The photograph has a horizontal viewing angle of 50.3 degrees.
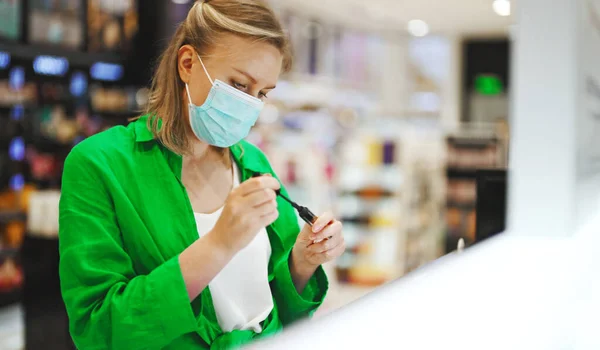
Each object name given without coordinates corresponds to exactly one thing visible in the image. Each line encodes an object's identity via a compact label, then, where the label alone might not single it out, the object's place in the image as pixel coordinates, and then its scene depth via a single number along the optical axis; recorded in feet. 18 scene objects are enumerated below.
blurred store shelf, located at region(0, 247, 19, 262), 18.80
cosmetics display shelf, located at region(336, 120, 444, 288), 20.47
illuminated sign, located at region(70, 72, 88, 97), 21.13
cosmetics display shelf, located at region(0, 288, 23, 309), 18.79
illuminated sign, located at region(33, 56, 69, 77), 20.04
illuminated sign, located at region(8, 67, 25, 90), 19.51
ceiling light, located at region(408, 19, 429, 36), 36.75
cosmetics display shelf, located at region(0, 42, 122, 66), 18.76
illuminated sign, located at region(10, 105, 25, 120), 19.44
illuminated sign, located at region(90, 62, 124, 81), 21.49
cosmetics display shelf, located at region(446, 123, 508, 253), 26.27
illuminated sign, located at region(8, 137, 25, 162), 19.26
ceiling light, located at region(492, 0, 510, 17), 23.83
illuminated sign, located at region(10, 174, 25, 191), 19.15
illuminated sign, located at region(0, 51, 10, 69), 18.85
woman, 3.22
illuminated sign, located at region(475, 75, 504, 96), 39.91
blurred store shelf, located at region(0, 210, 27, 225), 18.58
